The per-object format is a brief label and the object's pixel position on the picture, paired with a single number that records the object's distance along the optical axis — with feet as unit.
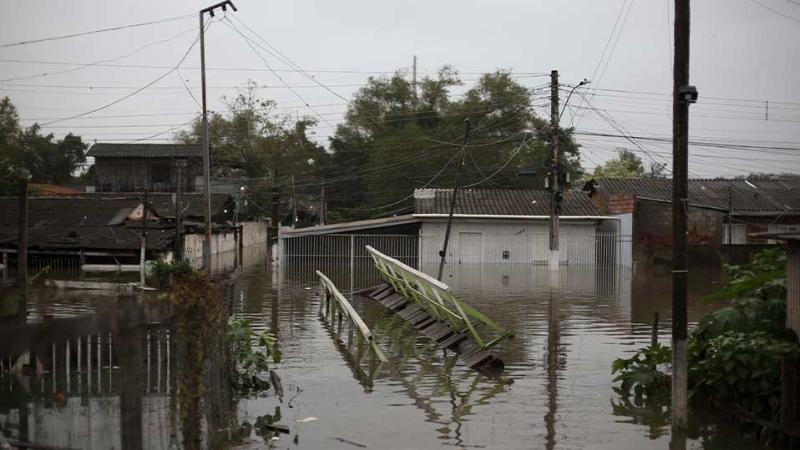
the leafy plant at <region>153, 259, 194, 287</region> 72.55
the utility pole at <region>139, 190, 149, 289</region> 90.14
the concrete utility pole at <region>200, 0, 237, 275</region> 85.62
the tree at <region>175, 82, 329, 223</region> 207.51
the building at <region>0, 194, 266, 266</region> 114.01
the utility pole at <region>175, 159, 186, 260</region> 89.61
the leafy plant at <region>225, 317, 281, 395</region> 32.04
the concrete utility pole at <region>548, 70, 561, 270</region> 109.70
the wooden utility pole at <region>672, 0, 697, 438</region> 27.63
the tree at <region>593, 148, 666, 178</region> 251.80
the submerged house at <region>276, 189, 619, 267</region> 127.85
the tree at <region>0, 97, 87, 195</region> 149.95
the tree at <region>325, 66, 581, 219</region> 187.93
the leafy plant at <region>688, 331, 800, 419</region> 27.27
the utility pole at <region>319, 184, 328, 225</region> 178.14
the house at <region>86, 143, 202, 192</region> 184.55
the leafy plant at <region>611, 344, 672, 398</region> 33.42
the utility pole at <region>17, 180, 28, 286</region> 36.83
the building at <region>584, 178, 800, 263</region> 119.82
